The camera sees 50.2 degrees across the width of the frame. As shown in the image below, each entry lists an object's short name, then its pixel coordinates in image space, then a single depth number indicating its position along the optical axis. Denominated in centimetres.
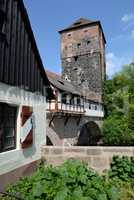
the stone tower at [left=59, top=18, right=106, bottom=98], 2344
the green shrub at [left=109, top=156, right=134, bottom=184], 386
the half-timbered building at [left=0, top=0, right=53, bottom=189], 378
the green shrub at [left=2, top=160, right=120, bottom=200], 255
